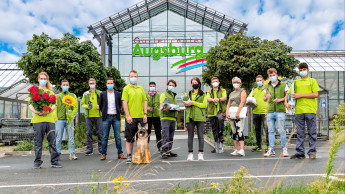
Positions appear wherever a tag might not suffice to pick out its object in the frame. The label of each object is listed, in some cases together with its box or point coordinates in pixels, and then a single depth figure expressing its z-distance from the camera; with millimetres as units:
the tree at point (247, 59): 13539
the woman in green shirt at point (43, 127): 6371
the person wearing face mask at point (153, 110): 8391
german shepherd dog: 6606
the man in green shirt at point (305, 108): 6848
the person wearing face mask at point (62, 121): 8000
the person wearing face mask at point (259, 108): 8430
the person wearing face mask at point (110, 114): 7793
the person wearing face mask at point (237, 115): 7898
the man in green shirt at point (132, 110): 6973
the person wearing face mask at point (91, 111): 9023
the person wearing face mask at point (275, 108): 7531
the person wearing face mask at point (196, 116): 7145
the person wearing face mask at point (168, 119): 7706
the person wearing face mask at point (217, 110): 8619
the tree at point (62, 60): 13084
